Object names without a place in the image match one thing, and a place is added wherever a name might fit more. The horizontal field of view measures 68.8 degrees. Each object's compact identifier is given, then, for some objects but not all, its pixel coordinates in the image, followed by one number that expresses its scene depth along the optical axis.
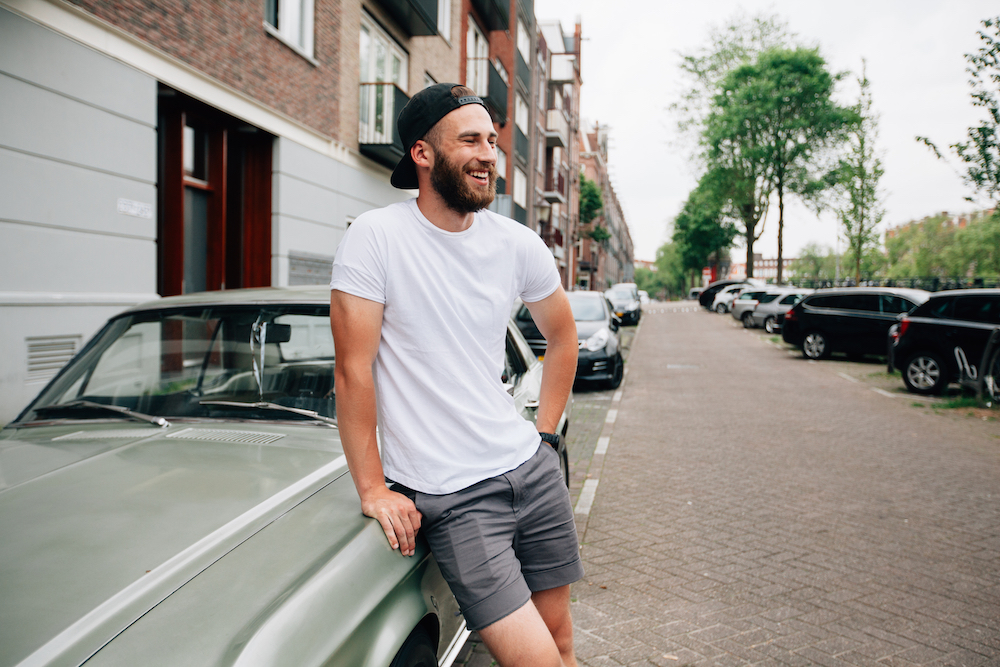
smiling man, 1.80
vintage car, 1.45
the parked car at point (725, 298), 39.28
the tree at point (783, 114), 37.44
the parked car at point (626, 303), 28.78
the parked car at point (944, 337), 10.48
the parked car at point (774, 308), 25.02
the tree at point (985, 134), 11.49
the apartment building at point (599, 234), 66.56
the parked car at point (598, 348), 11.42
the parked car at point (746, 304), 28.69
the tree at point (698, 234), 56.88
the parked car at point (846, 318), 15.38
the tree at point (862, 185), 24.00
